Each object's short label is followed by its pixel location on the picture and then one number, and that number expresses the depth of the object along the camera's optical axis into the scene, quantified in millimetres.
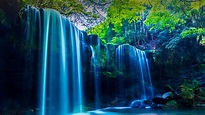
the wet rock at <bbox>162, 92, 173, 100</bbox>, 12950
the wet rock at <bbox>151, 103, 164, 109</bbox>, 12294
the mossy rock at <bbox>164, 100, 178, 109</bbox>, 12261
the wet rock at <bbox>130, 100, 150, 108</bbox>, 12877
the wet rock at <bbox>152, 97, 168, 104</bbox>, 12828
